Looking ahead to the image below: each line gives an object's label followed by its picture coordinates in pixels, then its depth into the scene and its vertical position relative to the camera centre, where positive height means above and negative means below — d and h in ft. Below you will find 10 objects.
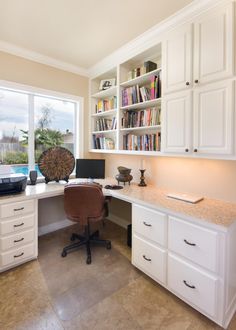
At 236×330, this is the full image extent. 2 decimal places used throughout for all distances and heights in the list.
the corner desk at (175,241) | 4.33 -2.29
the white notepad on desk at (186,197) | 5.88 -1.18
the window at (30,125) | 8.26 +1.82
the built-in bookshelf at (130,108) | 7.30 +2.50
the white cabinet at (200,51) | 4.91 +3.31
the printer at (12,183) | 6.57 -0.79
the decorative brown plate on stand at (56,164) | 8.49 -0.10
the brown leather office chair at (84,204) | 6.68 -1.57
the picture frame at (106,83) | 9.39 +4.12
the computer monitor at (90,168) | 9.69 -0.32
